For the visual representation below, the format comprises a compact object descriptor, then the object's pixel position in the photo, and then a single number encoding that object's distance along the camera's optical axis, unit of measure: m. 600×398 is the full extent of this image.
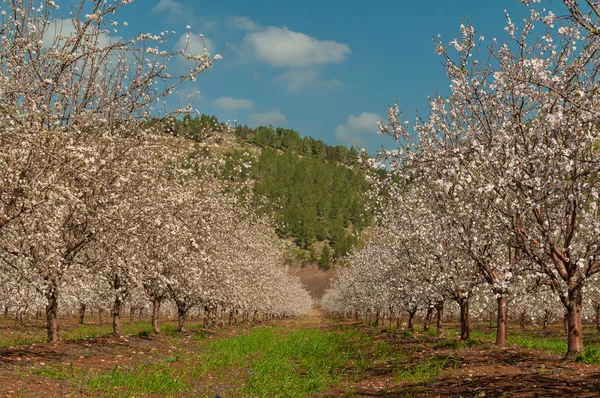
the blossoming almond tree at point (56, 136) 10.91
